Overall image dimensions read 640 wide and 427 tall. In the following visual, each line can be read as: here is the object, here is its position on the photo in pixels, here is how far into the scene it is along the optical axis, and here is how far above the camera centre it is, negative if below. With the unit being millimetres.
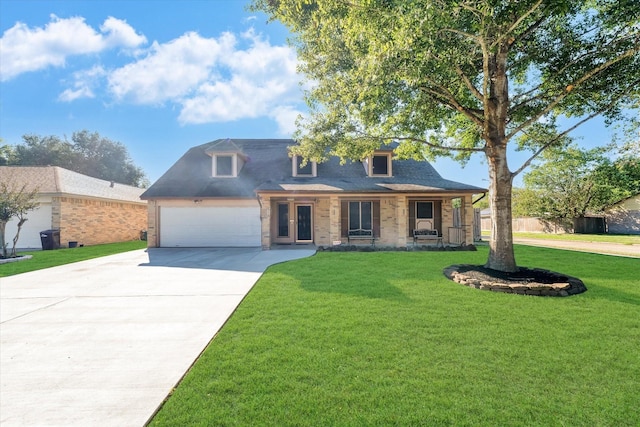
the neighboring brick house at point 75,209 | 15086 +939
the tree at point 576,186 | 23125 +2860
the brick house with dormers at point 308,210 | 13250 +527
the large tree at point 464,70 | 5293 +3633
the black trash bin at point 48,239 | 14508 -781
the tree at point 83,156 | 31516 +8652
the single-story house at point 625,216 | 24484 -102
